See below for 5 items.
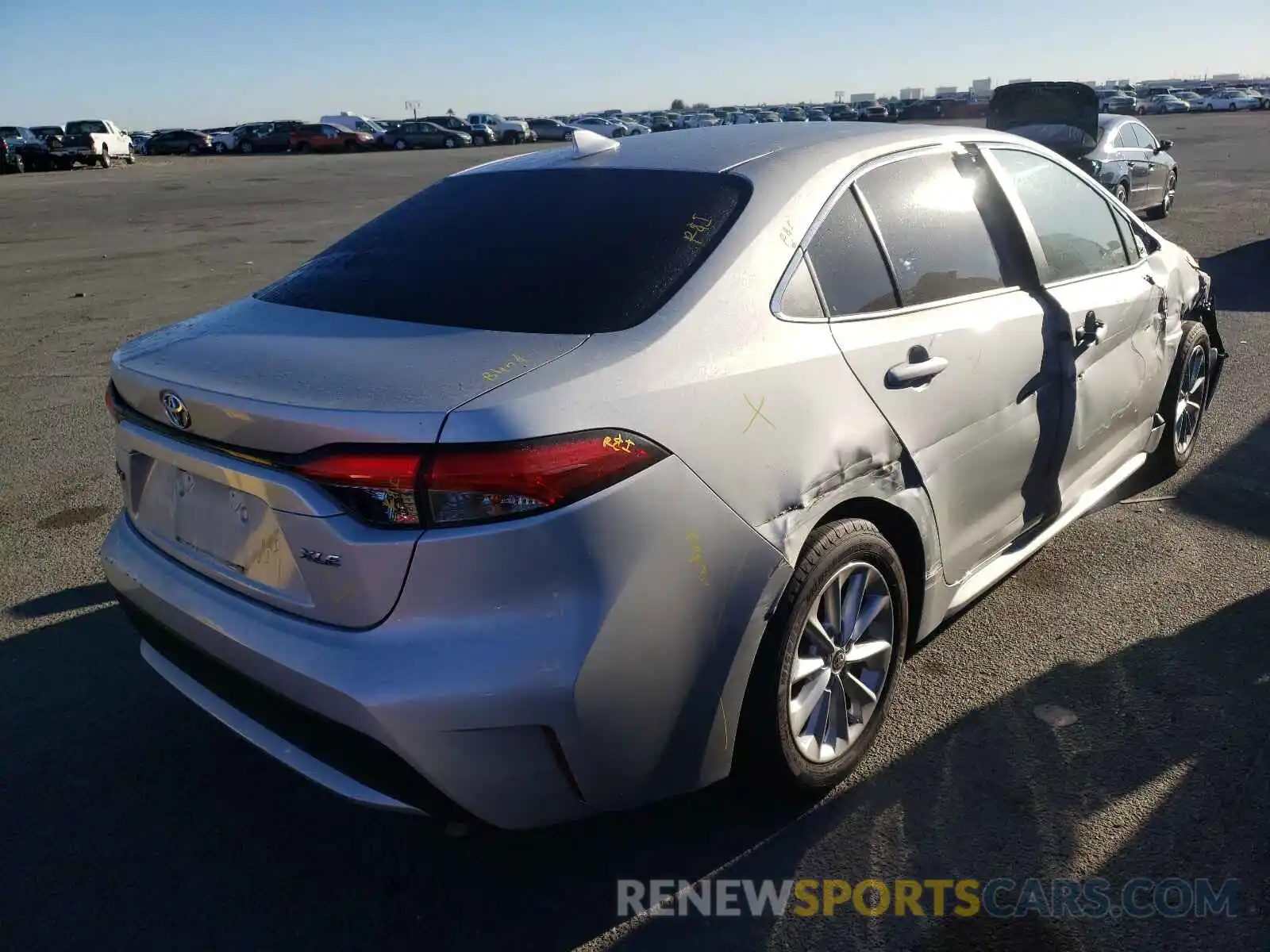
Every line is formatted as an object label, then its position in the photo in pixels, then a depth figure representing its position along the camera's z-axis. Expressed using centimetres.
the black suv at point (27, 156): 3988
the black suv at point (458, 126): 5614
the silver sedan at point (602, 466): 205
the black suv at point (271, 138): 5434
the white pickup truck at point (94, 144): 4019
